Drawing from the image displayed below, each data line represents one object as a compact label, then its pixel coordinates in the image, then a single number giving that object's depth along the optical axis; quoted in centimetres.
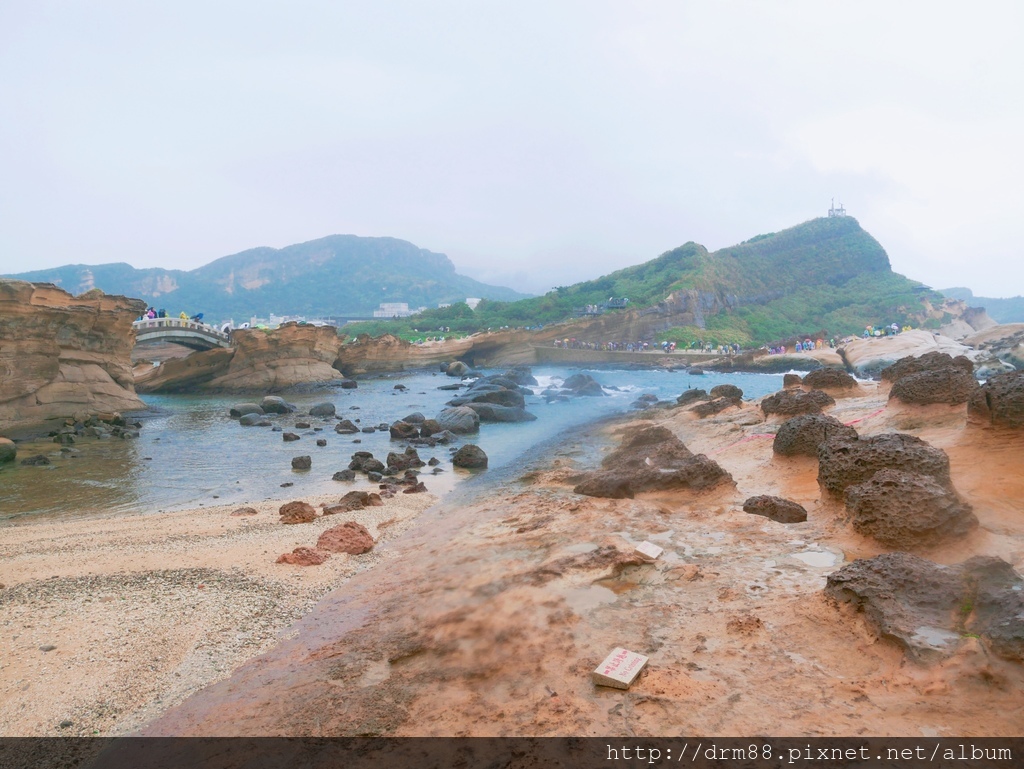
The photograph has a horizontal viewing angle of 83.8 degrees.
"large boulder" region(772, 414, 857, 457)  863
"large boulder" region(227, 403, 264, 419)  2548
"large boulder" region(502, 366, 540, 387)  3631
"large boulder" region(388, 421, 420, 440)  1938
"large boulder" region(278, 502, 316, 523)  988
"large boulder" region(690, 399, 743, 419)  1620
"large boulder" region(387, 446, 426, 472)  1478
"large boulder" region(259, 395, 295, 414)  2667
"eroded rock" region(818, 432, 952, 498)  589
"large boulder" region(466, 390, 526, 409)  2595
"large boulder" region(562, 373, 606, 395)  3175
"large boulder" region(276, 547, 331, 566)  763
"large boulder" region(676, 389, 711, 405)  2016
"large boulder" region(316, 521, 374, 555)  821
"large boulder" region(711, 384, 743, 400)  1708
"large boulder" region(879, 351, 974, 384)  923
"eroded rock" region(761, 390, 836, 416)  1202
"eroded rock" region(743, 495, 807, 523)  670
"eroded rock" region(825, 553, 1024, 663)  338
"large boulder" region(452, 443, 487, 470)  1497
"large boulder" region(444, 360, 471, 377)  4516
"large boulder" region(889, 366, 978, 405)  860
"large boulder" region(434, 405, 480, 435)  2091
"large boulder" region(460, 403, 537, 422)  2339
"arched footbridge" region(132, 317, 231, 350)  3116
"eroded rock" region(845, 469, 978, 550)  508
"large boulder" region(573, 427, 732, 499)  850
